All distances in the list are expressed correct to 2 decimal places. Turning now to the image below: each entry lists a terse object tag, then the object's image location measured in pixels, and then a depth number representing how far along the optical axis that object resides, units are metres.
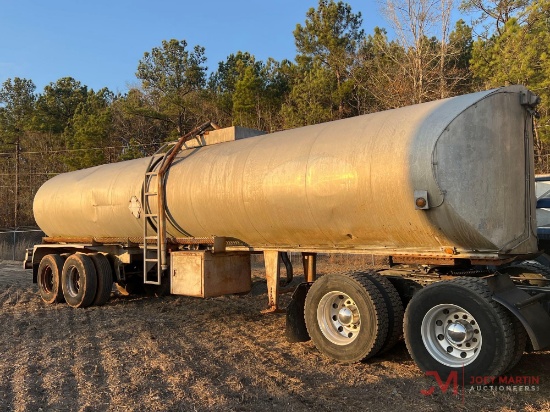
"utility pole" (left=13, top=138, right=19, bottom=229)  33.59
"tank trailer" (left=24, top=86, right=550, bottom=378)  5.05
